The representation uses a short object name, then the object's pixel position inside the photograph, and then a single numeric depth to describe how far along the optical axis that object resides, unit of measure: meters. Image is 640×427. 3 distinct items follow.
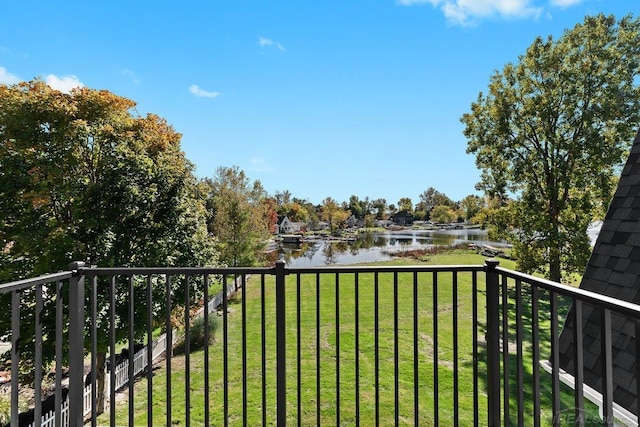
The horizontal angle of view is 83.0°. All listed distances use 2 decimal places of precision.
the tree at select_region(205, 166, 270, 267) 12.86
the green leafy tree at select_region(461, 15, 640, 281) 8.87
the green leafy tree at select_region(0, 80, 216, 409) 5.75
